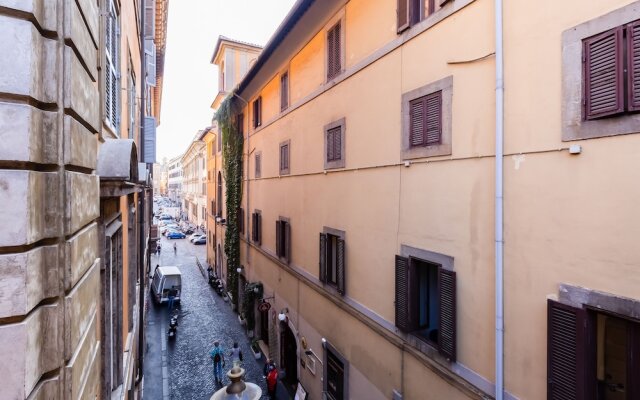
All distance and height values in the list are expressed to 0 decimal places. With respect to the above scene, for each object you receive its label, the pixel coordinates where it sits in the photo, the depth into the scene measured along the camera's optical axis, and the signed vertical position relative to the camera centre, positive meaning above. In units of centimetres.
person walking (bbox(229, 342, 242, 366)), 1608 -674
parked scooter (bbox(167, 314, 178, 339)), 1853 -660
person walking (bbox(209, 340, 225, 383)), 1486 -651
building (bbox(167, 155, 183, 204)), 8829 +460
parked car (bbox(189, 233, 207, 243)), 4696 -493
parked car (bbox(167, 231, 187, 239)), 5217 -518
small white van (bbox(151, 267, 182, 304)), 2327 -546
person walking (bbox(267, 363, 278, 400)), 1341 -662
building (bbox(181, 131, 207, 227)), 3967 +210
